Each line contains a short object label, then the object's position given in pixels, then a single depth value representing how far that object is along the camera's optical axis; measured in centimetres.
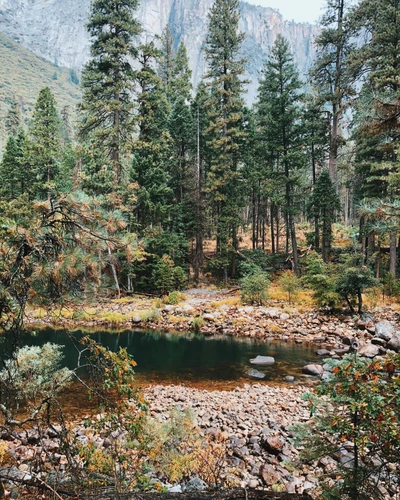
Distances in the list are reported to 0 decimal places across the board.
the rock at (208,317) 1466
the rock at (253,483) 435
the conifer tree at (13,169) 2430
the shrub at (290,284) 1605
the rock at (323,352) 1043
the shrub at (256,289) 1615
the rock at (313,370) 902
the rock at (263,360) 998
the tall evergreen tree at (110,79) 1698
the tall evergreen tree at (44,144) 2100
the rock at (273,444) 523
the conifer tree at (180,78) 2721
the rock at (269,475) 446
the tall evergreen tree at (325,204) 1855
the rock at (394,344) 1000
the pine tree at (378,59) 1412
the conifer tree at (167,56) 3366
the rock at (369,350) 947
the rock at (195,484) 393
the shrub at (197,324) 1417
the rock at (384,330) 1063
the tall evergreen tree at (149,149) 1892
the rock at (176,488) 387
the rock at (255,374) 906
